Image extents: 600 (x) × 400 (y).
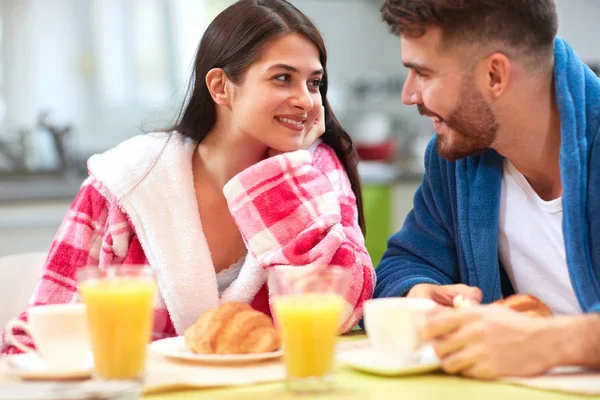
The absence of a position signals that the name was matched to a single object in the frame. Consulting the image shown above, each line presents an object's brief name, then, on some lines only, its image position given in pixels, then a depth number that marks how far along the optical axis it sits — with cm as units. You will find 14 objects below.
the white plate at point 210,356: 146
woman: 186
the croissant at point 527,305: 146
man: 165
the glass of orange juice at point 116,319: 132
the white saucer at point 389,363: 140
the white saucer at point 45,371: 140
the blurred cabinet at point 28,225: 351
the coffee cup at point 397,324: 139
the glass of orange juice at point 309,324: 132
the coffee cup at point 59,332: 139
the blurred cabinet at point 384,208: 430
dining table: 131
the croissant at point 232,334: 150
